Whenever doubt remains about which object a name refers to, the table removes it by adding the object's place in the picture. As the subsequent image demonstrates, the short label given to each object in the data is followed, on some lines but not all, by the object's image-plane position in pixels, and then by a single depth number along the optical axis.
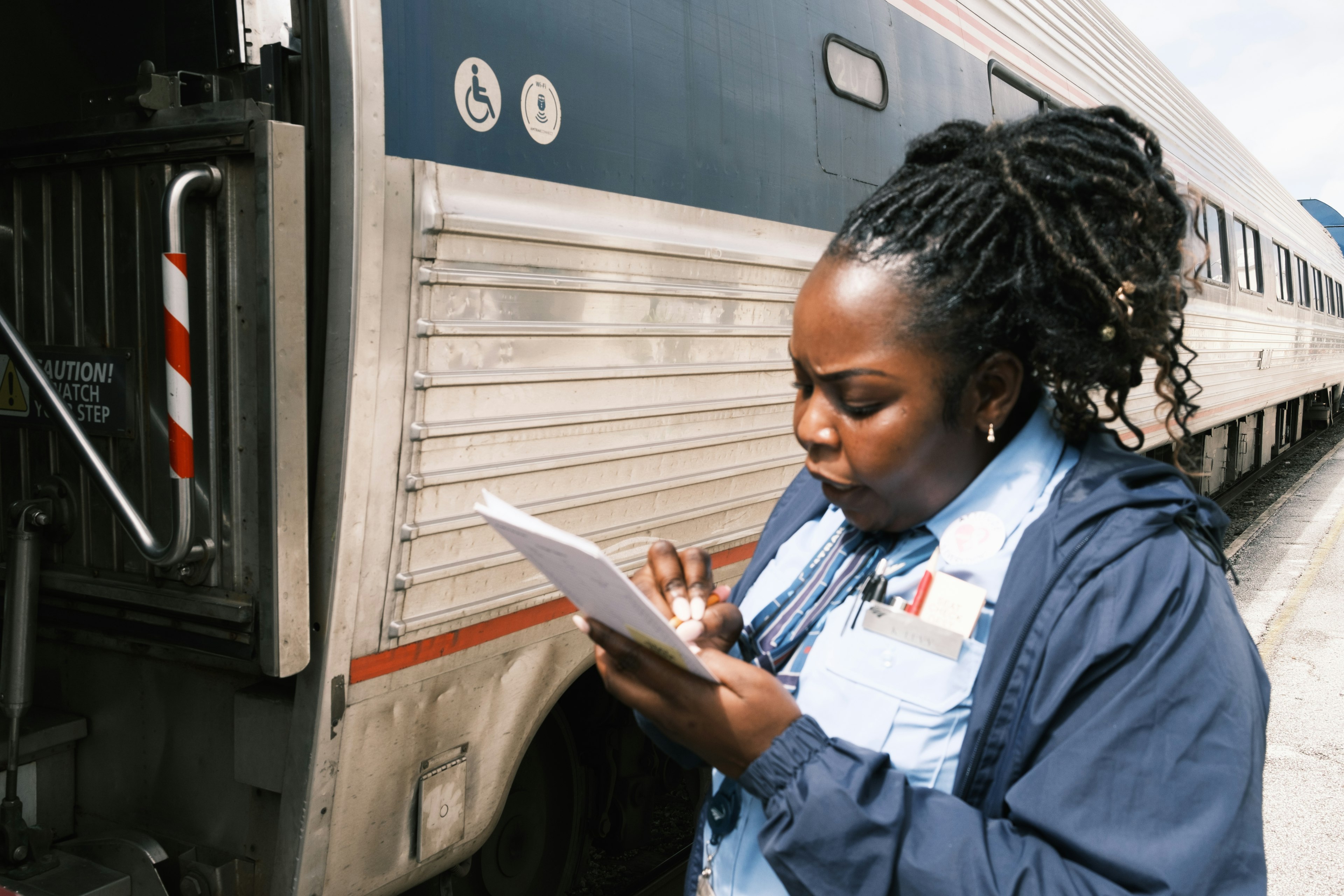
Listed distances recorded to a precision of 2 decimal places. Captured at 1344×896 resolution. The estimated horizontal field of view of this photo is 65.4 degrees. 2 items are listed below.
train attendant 1.00
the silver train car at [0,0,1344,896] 1.94
